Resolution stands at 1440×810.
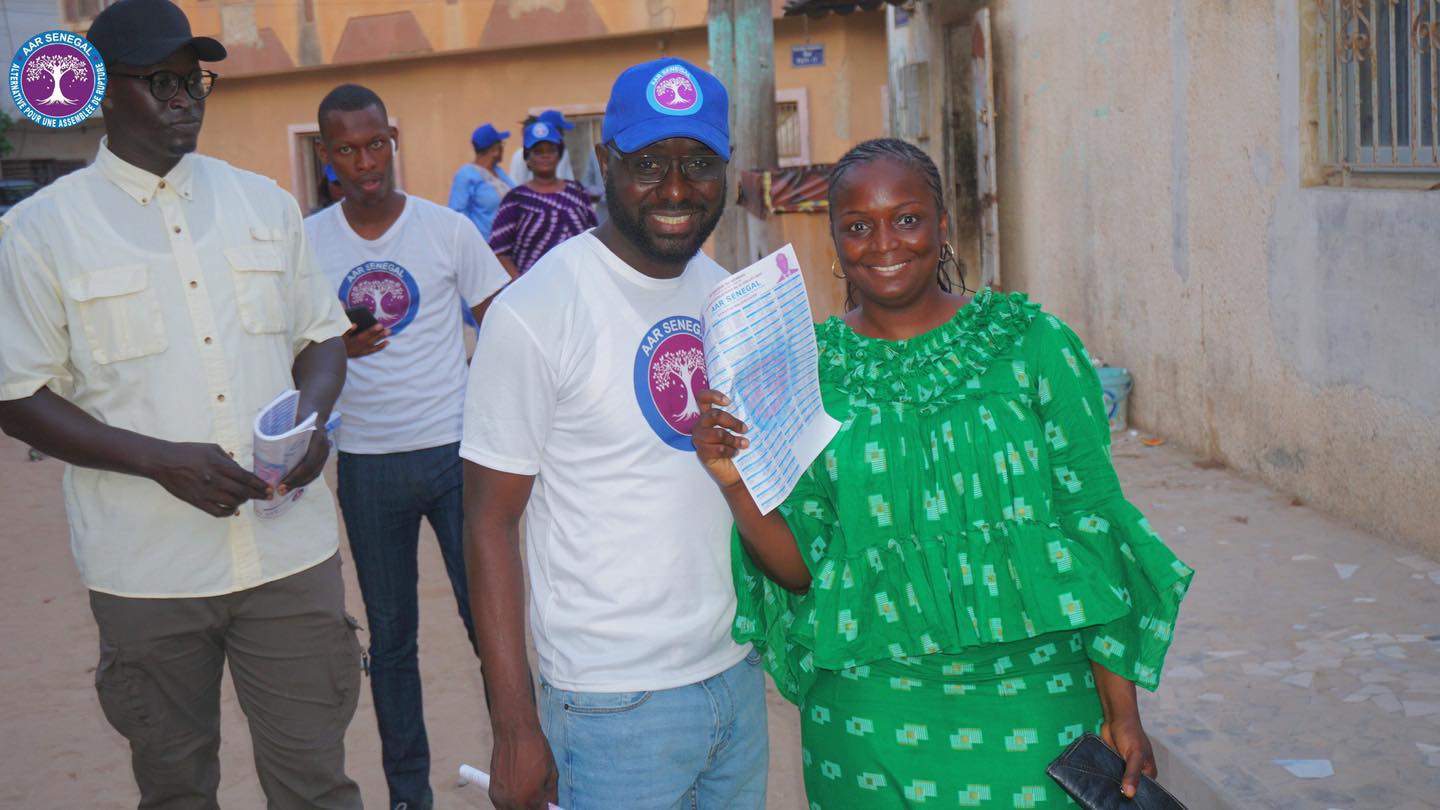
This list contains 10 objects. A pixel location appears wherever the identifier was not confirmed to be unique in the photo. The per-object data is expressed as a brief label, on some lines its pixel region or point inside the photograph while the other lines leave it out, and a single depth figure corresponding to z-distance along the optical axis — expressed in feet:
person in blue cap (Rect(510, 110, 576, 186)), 44.37
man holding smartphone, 14.08
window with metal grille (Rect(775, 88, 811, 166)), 60.08
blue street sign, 57.30
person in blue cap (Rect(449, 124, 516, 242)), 36.86
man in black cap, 9.89
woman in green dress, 7.95
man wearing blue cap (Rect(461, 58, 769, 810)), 7.91
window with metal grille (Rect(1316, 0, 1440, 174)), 18.83
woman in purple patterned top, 24.43
